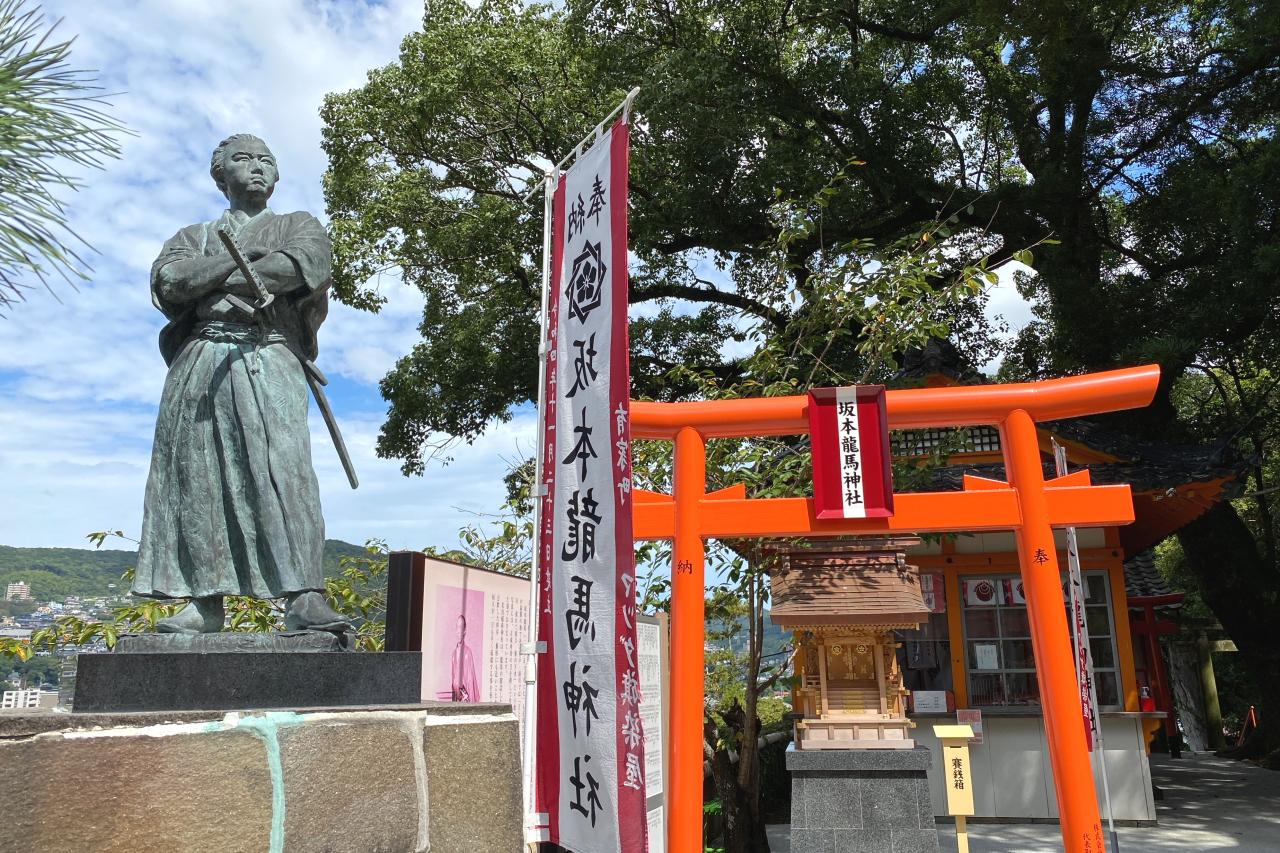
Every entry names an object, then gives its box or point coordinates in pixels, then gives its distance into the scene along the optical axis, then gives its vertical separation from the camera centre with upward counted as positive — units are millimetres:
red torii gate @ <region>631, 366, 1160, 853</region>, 5242 +674
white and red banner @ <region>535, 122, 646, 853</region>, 3020 +277
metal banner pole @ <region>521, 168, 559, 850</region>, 3473 -124
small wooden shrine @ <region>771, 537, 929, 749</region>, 7508 -21
